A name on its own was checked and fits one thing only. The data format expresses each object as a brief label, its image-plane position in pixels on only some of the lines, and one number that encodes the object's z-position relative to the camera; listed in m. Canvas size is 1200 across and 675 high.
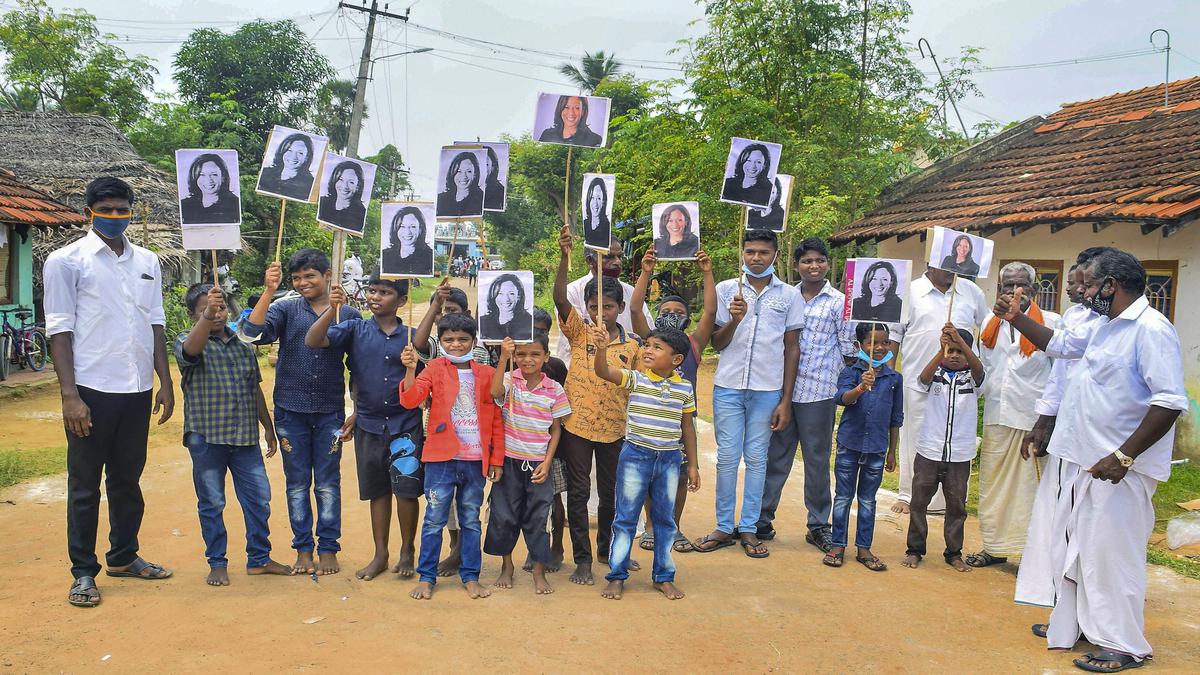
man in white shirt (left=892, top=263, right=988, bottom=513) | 6.15
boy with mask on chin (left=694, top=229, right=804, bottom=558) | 5.46
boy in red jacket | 4.51
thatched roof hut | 17.36
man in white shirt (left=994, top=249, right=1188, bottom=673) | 3.82
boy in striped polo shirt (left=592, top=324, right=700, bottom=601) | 4.59
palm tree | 39.16
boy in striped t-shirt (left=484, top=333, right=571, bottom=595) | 4.63
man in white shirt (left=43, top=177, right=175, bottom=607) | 4.29
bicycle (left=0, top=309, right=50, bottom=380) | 12.70
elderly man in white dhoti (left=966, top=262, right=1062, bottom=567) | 5.30
